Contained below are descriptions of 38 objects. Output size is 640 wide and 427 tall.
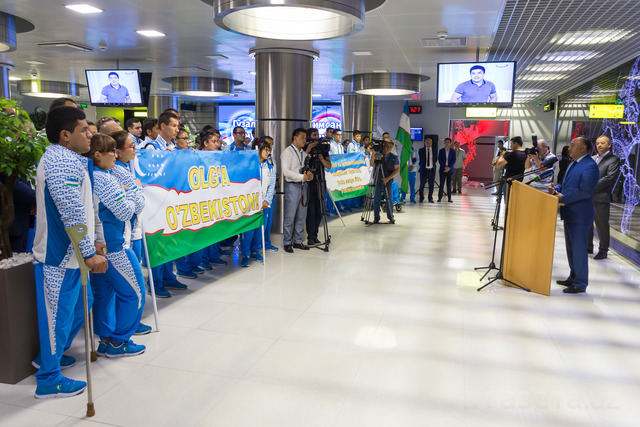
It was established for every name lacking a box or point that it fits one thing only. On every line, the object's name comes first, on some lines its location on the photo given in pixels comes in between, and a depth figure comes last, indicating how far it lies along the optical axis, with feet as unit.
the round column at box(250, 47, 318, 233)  26.35
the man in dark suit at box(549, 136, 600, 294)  16.29
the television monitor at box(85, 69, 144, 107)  32.81
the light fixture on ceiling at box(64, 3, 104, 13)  20.74
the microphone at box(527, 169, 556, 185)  18.19
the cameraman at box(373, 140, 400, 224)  30.35
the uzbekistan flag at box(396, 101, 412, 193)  38.08
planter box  9.33
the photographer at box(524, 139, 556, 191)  27.22
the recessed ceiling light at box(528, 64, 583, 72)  35.01
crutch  8.25
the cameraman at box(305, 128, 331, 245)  22.29
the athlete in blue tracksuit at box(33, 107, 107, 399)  8.63
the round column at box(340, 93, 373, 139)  50.57
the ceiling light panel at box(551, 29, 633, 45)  24.40
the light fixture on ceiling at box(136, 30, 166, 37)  25.89
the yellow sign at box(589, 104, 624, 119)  28.34
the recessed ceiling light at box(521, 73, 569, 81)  40.04
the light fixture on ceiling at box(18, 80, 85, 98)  48.26
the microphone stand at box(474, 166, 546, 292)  16.76
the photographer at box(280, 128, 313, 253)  21.99
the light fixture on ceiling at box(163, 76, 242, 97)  44.78
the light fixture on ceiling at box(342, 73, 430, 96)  39.68
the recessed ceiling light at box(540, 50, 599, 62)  30.02
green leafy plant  9.64
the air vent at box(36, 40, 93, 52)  29.12
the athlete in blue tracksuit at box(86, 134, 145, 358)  10.07
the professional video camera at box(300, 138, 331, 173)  22.15
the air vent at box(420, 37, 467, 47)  25.90
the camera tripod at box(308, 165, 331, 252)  22.80
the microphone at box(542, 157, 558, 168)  16.75
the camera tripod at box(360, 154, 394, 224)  30.32
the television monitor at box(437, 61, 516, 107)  27.58
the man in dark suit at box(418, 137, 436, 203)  42.40
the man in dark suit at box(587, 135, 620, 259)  21.86
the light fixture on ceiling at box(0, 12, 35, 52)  22.63
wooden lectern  16.02
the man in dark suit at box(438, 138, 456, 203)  43.96
